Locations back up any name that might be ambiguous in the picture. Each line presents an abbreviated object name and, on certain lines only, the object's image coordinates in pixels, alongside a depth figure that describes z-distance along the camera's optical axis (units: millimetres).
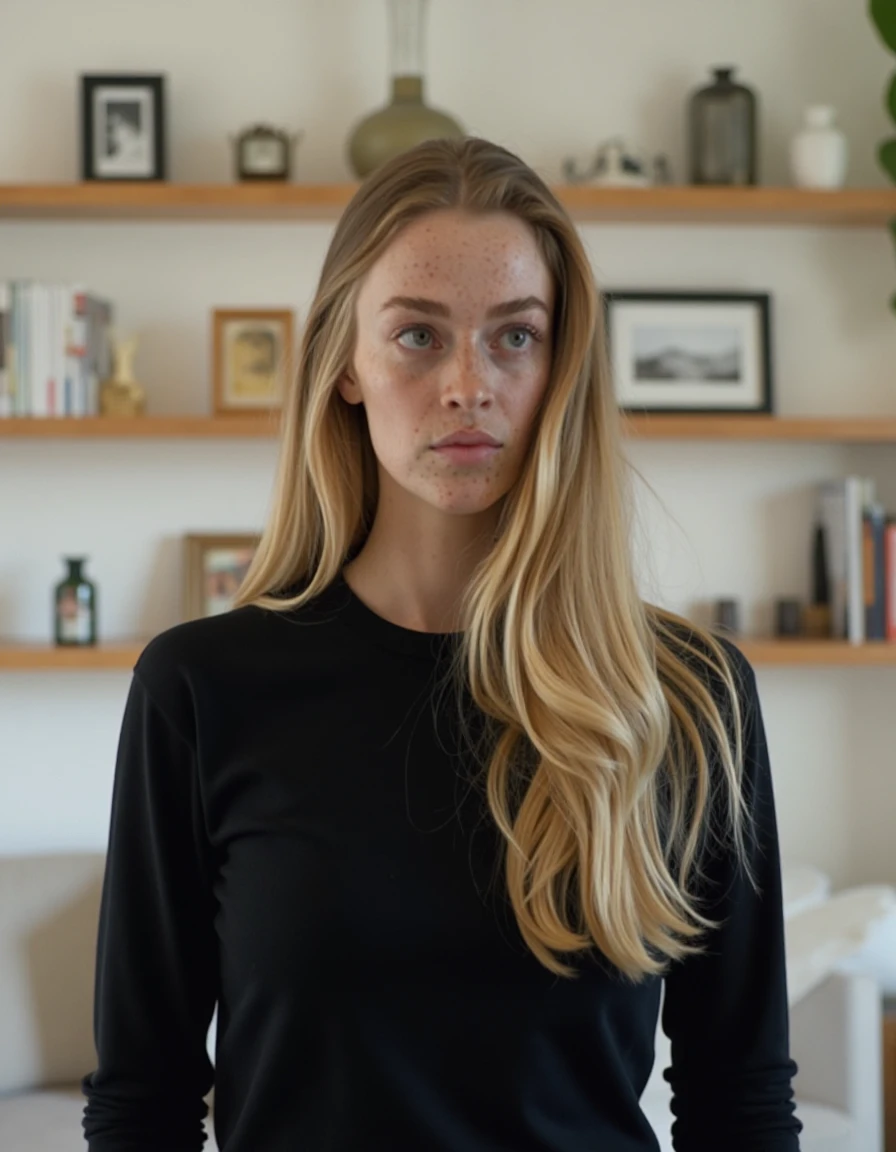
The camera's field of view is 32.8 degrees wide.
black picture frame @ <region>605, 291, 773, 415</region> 3199
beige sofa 2518
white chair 2549
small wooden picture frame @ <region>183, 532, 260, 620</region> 3141
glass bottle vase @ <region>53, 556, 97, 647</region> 3037
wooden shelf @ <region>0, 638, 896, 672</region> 2949
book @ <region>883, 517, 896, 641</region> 3109
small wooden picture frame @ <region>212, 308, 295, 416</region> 3107
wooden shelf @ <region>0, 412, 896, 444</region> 2988
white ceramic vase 3127
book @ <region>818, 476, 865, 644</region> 3113
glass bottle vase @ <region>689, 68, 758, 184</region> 3113
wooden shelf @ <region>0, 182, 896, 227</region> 2990
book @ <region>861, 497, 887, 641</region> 3115
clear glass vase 2973
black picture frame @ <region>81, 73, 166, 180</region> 3061
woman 1106
